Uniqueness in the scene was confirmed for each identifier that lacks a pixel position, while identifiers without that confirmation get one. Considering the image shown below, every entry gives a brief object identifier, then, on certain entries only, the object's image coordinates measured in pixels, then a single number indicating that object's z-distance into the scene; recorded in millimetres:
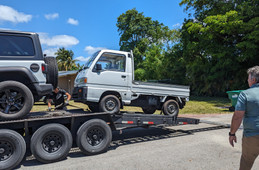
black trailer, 4133
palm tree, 53188
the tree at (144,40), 35906
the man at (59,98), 6976
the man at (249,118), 2904
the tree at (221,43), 18297
